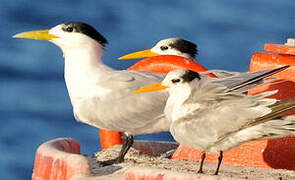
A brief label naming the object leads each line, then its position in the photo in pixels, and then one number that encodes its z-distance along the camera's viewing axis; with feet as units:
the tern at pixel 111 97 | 55.01
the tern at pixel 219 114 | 45.52
